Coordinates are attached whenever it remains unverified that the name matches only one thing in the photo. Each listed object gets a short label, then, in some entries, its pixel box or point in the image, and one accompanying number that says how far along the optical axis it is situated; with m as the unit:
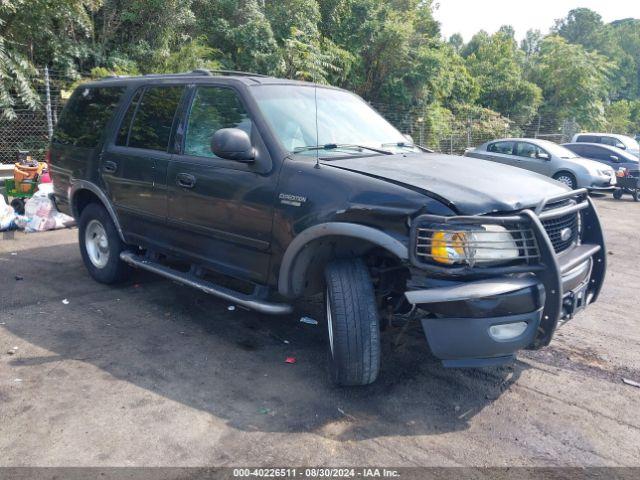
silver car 14.53
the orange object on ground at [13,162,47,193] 9.02
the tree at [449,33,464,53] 80.62
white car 18.05
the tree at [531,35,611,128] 31.22
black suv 3.14
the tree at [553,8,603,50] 81.69
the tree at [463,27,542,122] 29.17
